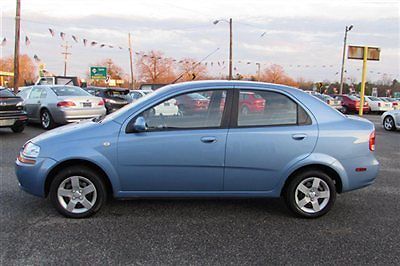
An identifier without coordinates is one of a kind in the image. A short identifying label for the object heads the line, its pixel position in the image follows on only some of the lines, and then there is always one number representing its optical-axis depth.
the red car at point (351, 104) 27.67
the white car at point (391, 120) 13.75
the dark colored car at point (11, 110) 9.75
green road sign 53.09
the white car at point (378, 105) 27.48
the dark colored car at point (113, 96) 15.85
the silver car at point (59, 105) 11.42
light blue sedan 4.07
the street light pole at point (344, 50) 42.21
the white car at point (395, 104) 28.53
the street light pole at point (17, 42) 20.94
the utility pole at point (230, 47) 34.70
